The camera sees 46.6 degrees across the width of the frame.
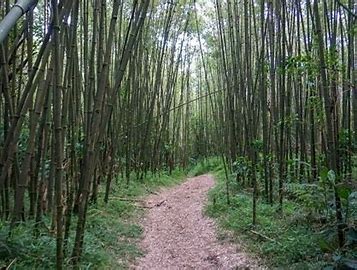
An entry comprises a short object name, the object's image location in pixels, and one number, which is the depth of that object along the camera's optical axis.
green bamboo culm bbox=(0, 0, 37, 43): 0.95
